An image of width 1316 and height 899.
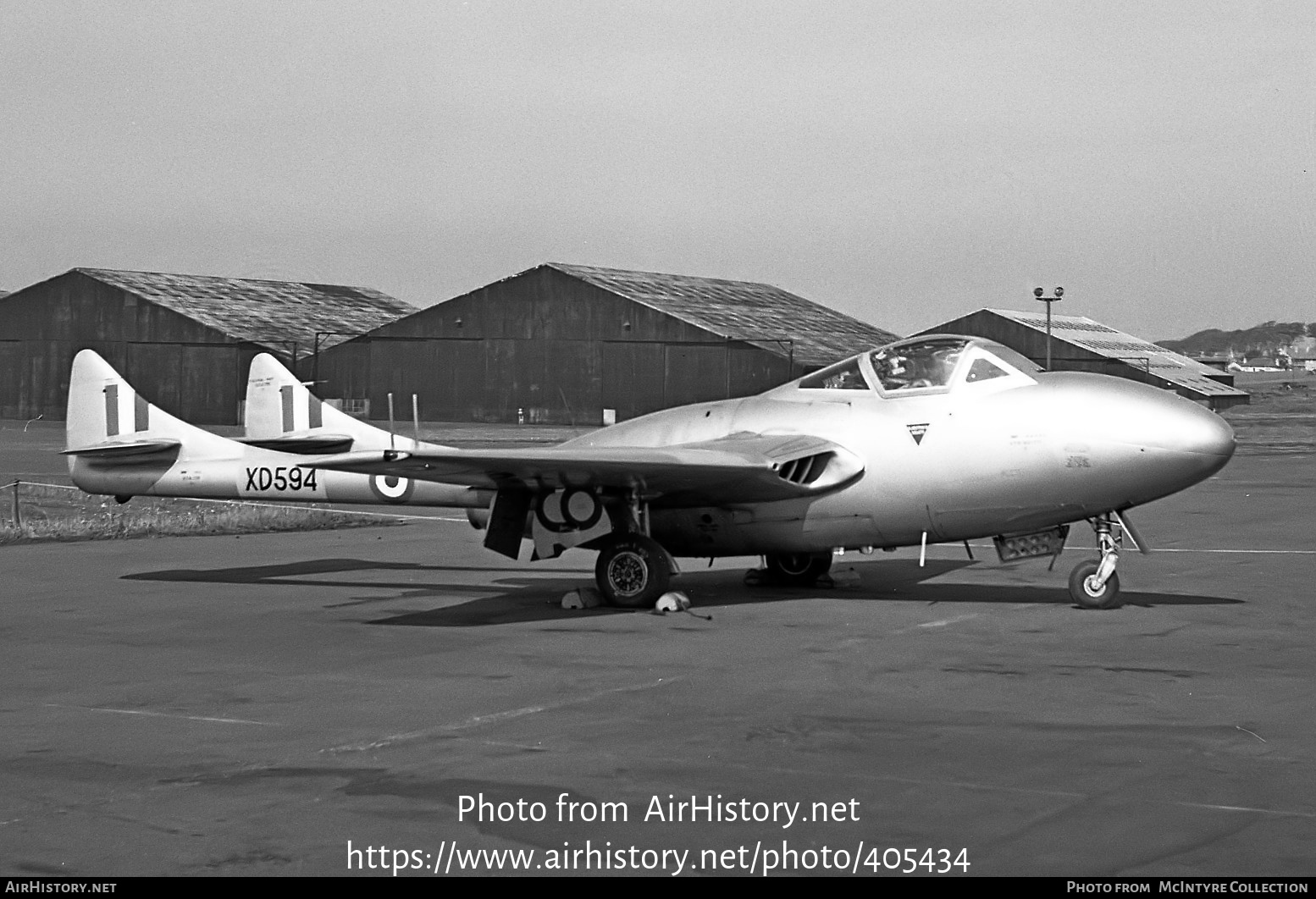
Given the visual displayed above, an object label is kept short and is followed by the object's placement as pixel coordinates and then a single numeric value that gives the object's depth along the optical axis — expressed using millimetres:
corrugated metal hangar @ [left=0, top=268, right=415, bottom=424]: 77000
